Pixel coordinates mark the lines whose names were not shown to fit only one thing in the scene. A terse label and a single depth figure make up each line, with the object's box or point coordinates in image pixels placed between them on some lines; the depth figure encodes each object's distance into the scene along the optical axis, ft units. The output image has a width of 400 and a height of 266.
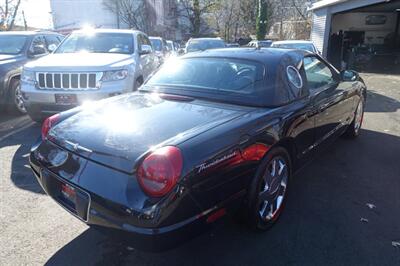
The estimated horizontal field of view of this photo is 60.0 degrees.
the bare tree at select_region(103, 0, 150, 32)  122.62
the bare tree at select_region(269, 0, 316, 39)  112.79
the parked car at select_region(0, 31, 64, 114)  22.36
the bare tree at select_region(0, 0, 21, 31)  97.96
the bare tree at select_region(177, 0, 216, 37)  158.10
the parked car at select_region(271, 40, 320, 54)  37.40
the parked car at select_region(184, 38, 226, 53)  45.50
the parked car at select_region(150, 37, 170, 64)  47.66
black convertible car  7.31
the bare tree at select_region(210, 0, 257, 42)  153.38
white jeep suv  18.34
